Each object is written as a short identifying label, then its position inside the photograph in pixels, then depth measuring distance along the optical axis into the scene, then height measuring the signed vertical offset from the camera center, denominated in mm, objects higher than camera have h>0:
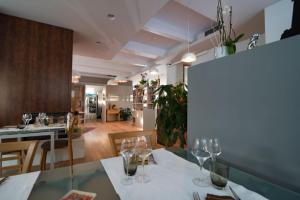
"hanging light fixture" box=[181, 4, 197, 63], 3447 +1070
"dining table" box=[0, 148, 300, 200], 653 -392
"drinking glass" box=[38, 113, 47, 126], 2506 -270
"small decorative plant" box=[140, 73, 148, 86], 7176 +1127
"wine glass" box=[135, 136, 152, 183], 811 -267
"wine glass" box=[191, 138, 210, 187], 762 -280
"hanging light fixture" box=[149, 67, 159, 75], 5811 +1252
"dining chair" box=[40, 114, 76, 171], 2271 -656
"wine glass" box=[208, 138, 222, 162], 888 -257
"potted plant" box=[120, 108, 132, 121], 9859 -686
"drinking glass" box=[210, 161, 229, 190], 713 -346
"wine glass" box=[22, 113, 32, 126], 2393 -256
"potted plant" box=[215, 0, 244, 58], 1240 +502
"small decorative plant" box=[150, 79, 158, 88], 6545 +901
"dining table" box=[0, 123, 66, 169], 1957 -391
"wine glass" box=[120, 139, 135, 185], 763 -261
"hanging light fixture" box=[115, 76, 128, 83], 10045 +1718
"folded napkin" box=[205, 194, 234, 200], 607 -374
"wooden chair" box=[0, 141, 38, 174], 1020 -339
